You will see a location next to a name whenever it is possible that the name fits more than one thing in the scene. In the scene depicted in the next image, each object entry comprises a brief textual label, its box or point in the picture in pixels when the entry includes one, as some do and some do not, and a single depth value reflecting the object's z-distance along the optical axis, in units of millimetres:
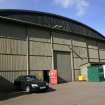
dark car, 9596
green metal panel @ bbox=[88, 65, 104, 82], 15630
